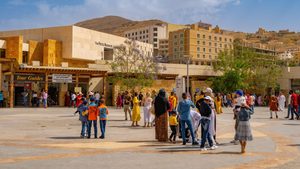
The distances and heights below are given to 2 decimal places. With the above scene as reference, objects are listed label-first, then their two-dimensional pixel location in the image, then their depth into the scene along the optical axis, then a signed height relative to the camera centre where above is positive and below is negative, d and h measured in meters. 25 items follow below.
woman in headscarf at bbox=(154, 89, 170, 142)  13.22 -0.69
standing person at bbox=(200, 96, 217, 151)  11.38 -0.71
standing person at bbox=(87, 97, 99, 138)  14.31 -0.67
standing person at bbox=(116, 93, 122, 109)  39.92 -0.62
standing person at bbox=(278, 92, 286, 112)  33.22 -0.58
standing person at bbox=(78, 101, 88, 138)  14.44 -0.72
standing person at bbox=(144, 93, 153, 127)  18.76 -0.65
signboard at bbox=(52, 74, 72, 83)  39.88 +1.61
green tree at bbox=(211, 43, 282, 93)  53.09 +3.00
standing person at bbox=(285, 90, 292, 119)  24.91 -0.61
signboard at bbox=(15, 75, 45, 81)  38.41 +1.61
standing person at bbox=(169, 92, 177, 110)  17.75 -0.23
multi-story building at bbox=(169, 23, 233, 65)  141.50 +17.91
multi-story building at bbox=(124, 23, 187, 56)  176.12 +26.96
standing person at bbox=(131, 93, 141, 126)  18.97 -0.75
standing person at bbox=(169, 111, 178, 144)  13.45 -0.96
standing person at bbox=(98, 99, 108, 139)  14.12 -0.74
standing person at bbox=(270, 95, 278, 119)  25.53 -0.63
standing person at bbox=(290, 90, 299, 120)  24.42 -0.48
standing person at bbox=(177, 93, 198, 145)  12.50 -0.62
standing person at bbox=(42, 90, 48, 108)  37.28 -0.22
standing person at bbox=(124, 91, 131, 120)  21.84 -0.45
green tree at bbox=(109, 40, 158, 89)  43.09 +2.94
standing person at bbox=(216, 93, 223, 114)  25.65 -0.62
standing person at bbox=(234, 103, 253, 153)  10.75 -0.86
